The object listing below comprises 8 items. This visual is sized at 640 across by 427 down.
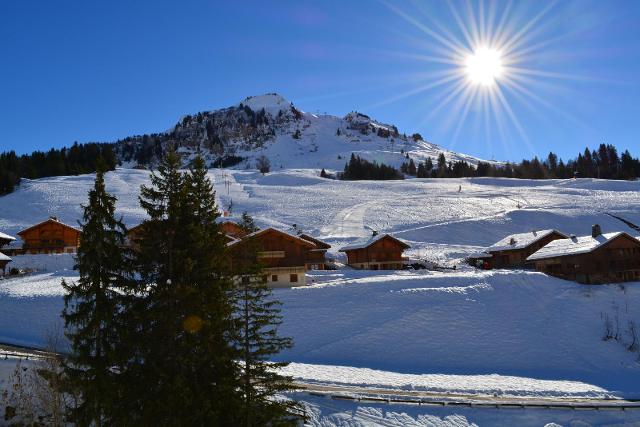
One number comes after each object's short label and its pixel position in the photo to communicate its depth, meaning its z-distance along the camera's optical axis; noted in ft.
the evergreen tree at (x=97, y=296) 56.65
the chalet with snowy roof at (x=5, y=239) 222.48
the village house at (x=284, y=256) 163.22
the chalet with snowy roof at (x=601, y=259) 166.81
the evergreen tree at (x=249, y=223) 183.68
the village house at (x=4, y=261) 176.04
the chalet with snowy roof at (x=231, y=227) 223.98
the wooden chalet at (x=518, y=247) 213.66
